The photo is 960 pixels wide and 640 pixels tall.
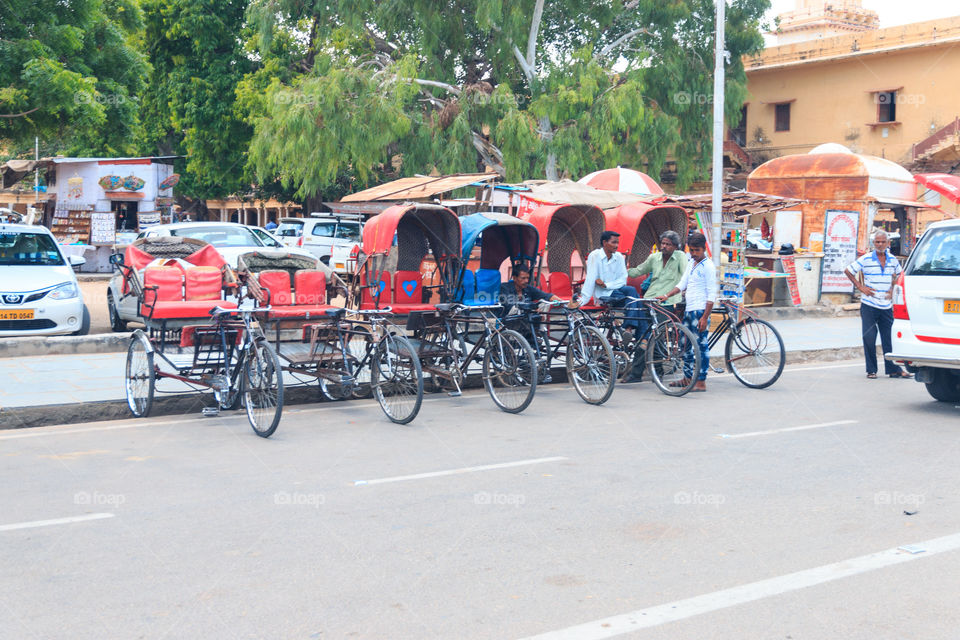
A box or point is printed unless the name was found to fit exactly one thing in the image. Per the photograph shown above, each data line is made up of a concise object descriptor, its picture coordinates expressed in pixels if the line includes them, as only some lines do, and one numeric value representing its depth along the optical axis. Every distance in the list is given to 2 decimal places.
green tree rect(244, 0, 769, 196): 26.94
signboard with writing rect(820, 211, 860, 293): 21.64
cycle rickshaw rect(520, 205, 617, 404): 10.00
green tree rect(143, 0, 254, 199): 34.25
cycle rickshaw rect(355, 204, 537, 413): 9.55
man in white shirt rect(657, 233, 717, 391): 10.62
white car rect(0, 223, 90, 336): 12.89
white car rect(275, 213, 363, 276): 26.05
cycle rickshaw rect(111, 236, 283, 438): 8.34
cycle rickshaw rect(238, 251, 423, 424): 8.96
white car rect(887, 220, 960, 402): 9.10
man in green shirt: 11.28
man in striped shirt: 12.10
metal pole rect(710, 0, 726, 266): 17.14
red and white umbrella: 19.12
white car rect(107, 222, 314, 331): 18.67
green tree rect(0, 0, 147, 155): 16.09
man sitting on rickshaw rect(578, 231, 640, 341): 11.35
